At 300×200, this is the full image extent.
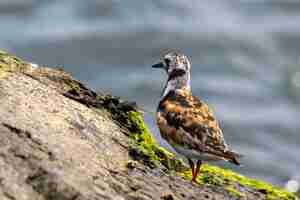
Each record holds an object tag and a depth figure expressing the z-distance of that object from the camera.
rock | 12.55
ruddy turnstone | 16.12
